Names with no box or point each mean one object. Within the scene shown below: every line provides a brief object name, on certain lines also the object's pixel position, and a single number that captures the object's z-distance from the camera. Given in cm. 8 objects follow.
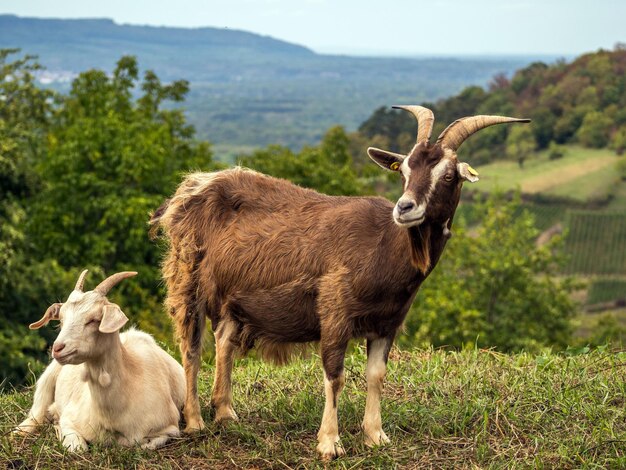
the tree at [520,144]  13138
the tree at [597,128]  13125
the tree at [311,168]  4297
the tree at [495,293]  3697
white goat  715
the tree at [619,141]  12769
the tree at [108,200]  3478
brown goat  697
